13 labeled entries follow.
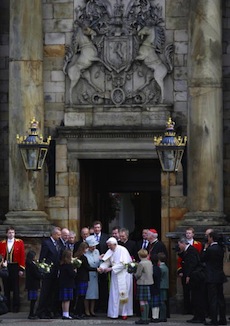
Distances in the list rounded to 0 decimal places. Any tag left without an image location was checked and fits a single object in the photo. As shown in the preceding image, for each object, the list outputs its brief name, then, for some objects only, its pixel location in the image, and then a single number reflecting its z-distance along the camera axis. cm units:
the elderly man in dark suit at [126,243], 2783
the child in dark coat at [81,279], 2706
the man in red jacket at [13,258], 2788
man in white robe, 2712
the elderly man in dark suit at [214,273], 2567
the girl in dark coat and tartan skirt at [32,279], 2664
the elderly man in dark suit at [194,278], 2631
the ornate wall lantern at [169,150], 2775
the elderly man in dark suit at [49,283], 2683
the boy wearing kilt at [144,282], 2617
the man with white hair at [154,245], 2744
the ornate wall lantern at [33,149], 2808
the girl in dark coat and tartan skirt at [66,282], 2669
